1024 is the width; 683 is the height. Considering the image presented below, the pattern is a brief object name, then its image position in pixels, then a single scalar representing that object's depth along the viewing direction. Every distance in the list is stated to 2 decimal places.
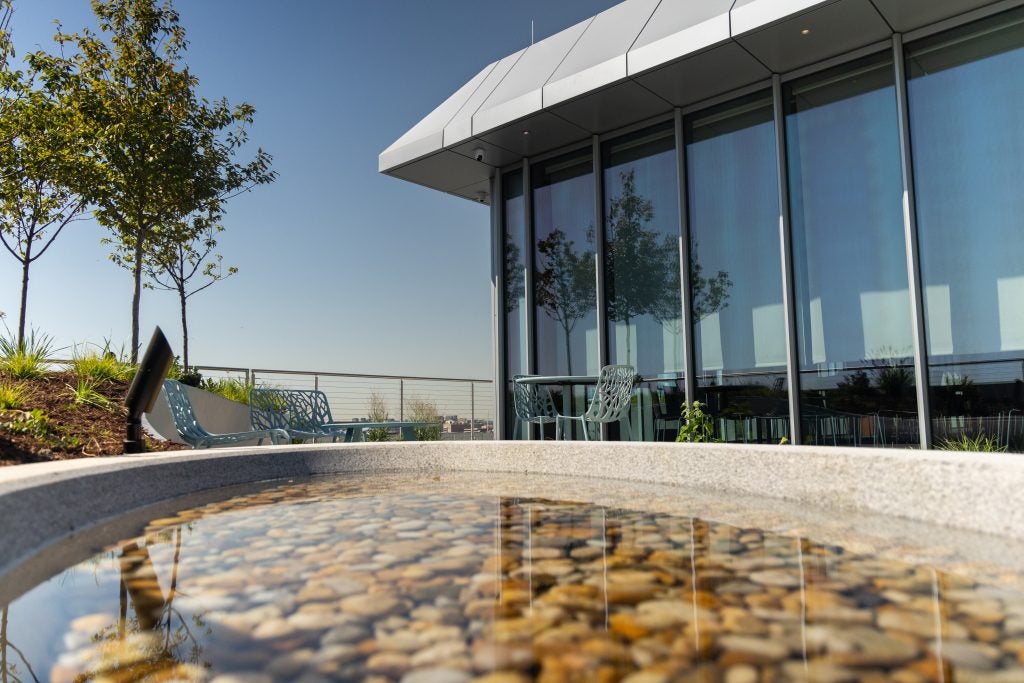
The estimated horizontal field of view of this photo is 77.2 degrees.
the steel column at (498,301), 6.30
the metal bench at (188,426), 4.30
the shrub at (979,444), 3.75
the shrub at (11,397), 4.00
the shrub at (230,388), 7.59
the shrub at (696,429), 4.74
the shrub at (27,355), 5.15
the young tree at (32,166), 7.03
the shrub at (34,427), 3.72
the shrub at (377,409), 8.15
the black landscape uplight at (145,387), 3.40
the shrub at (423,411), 8.45
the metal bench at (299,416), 5.06
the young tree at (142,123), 7.50
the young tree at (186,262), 9.65
